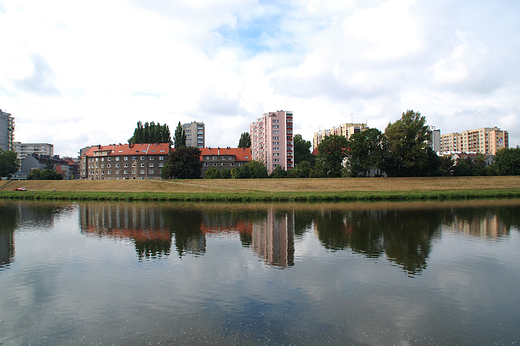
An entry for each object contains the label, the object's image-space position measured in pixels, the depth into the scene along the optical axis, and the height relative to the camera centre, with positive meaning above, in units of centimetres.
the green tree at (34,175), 9344 -22
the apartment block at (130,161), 10250 +371
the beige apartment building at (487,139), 17988 +1581
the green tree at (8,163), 8931 +305
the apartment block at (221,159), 10681 +411
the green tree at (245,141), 13000 +1176
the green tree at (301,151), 11388 +700
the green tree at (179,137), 10719 +1119
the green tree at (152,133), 11000 +1282
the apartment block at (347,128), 16792 +2187
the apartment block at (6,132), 13962 +1823
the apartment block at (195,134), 15612 +1757
